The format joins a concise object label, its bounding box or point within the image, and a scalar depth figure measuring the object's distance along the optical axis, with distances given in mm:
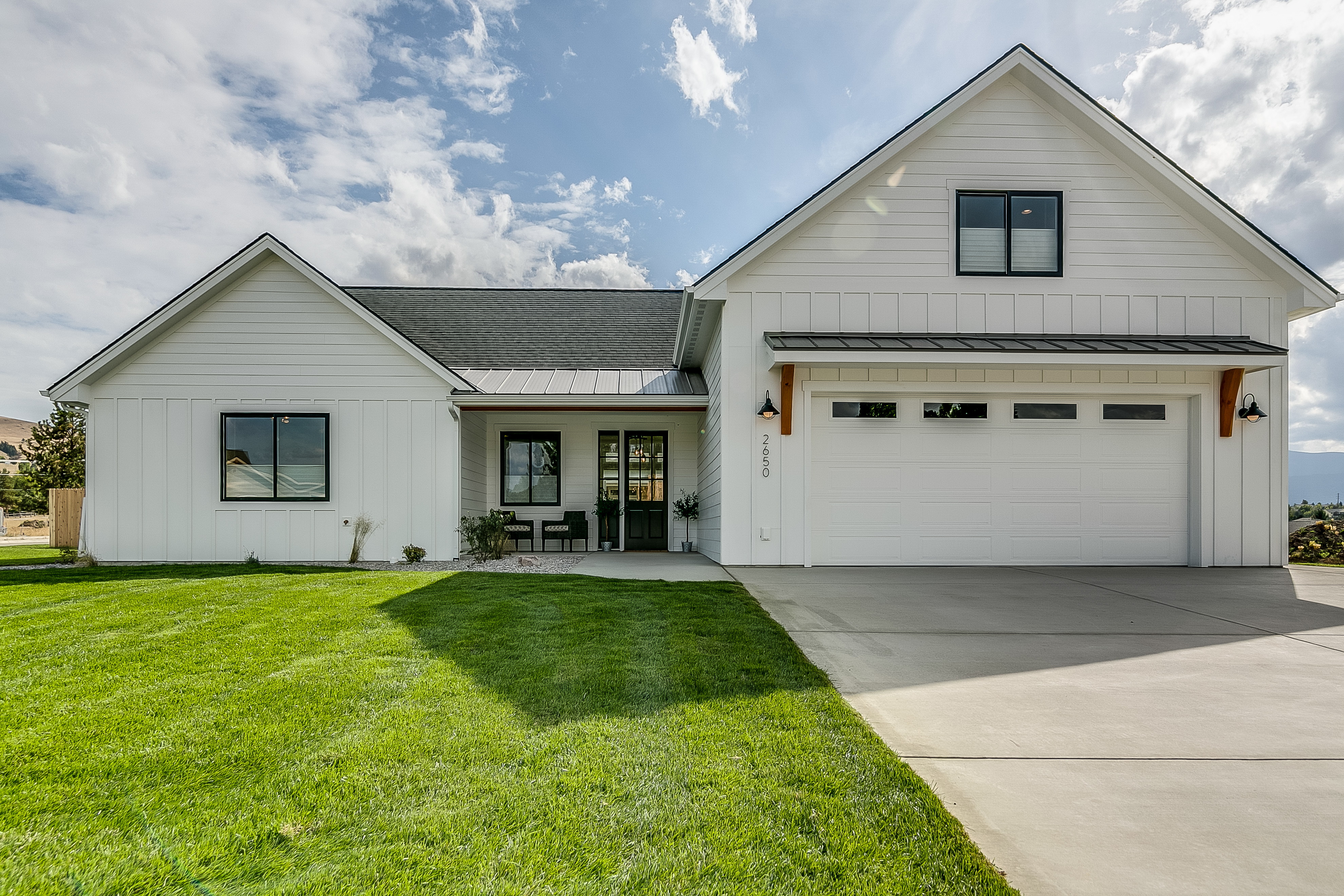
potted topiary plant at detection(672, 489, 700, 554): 12711
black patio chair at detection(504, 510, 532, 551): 12627
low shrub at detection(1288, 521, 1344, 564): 11352
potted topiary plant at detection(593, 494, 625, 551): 13016
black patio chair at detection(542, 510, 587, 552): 12703
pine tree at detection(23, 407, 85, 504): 20609
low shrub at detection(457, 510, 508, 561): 10602
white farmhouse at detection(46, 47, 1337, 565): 9141
